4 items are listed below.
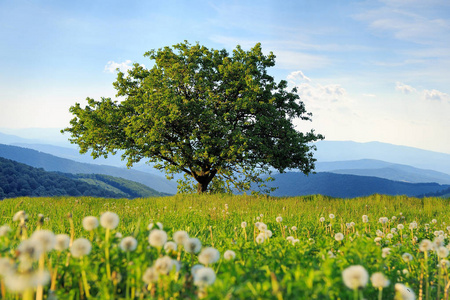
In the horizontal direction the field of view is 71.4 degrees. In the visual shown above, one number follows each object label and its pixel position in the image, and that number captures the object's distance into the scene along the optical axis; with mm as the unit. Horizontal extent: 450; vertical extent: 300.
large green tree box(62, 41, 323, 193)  20609
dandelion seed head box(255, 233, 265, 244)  4022
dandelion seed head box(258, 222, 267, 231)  4245
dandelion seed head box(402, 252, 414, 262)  3422
